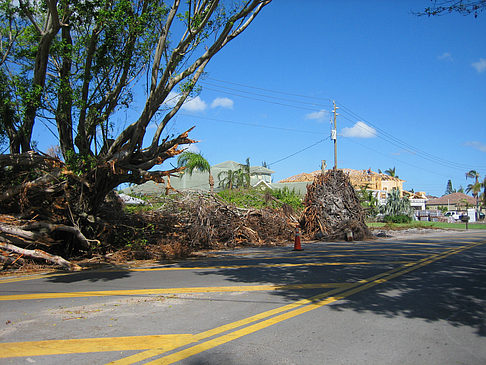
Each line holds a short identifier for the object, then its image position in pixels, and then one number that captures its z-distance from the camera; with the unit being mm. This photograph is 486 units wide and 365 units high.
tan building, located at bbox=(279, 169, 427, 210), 64562
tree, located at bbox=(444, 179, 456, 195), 153775
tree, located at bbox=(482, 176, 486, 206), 67250
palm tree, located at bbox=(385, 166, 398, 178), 91500
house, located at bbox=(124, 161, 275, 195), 37272
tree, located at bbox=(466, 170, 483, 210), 77688
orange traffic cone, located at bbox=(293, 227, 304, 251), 14117
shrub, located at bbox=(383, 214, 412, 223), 41109
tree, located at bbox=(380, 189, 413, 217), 43969
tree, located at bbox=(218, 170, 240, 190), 37044
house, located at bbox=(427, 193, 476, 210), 91250
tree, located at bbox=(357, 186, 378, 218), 37188
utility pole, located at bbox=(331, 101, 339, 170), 34094
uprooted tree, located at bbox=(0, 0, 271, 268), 11141
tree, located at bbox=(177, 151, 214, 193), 28625
